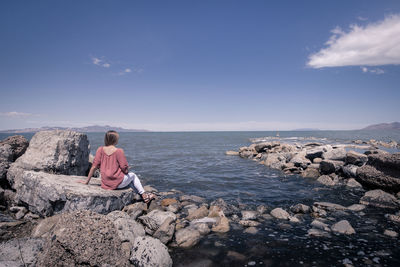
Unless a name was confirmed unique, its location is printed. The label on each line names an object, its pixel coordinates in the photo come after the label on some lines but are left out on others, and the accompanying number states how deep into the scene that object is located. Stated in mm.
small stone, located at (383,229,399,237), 5473
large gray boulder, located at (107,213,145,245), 4801
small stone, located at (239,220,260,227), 6306
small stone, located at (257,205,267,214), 7570
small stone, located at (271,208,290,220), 6883
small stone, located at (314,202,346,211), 7646
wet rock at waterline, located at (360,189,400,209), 7699
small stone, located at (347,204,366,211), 7488
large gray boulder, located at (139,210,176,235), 5480
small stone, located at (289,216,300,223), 6580
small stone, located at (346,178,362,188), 10416
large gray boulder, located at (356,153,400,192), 8828
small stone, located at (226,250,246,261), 4602
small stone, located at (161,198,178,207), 8234
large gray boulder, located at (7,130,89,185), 7343
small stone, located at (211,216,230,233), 5885
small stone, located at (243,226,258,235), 5844
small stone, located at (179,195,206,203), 8940
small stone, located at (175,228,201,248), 5082
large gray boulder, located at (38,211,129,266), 3402
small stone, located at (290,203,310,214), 7293
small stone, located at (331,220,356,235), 5704
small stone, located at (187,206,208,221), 6758
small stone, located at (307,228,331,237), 5590
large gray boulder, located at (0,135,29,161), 8398
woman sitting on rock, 6406
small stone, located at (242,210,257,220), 6846
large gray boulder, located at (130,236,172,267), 4059
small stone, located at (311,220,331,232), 5946
